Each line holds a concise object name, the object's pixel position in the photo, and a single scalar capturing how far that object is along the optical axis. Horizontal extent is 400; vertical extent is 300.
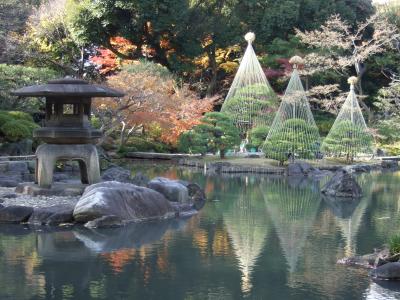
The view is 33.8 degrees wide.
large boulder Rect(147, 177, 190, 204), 13.72
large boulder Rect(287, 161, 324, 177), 22.30
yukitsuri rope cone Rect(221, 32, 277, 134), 27.16
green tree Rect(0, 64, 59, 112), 22.89
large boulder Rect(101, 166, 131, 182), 15.36
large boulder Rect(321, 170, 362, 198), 16.62
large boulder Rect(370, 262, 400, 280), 8.18
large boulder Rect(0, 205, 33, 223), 11.62
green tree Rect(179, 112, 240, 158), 24.84
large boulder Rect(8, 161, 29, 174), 18.17
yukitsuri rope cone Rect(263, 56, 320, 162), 23.45
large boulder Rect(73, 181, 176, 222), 11.45
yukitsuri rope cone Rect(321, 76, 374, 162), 24.97
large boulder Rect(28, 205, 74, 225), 11.51
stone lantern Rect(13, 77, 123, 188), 13.15
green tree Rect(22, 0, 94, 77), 30.19
